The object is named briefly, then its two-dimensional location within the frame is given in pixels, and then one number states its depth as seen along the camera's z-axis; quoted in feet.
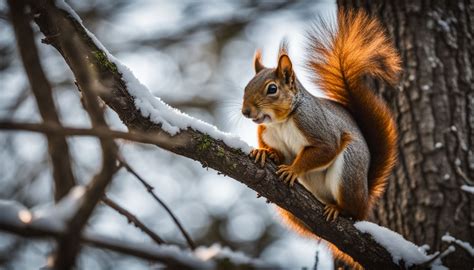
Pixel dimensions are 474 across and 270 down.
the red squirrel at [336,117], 13.95
